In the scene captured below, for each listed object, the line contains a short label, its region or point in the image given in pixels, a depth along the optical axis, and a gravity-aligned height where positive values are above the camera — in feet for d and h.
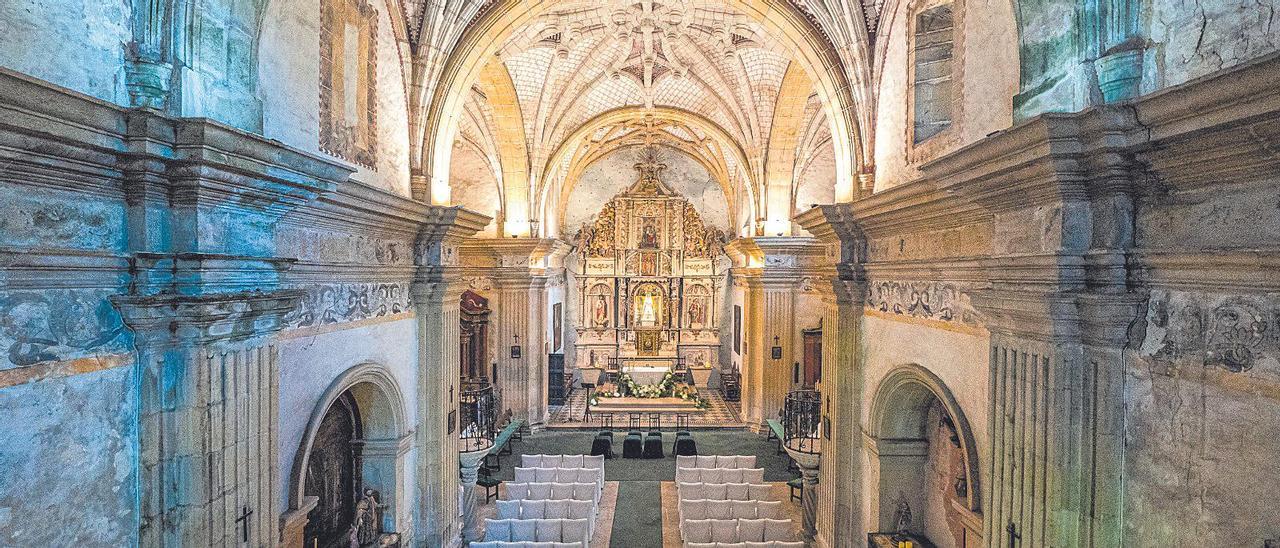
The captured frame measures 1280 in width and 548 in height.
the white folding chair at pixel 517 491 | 36.16 -12.44
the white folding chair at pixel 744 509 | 32.96 -12.25
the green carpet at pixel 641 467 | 37.40 -14.84
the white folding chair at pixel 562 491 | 36.29 -12.46
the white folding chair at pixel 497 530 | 30.35 -12.27
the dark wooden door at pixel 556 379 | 65.51 -11.32
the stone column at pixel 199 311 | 12.49 -0.92
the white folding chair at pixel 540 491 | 36.60 -12.61
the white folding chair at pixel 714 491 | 35.76 -12.23
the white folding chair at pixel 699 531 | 30.58 -12.32
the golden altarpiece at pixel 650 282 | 78.54 -1.78
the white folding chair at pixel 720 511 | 33.27 -12.44
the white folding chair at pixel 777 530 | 29.73 -11.95
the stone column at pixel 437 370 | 27.86 -4.59
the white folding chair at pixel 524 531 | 30.76 -12.42
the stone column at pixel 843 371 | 26.91 -4.38
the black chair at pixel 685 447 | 49.88 -13.71
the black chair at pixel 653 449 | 50.47 -13.99
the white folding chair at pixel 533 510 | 33.12 -12.33
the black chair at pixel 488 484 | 40.27 -13.74
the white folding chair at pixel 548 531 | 30.86 -12.46
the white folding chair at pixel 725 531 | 30.27 -12.20
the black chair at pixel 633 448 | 50.55 -13.98
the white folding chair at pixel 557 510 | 33.22 -12.37
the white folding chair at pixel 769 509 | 32.65 -12.11
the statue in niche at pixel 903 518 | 25.20 -9.61
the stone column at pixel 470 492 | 32.79 -13.22
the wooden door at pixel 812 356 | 55.57 -7.49
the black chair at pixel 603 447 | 50.19 -13.80
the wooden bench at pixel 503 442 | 45.44 -13.58
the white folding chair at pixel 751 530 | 30.12 -12.13
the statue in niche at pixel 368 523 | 24.58 -9.80
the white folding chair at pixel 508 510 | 32.76 -12.24
